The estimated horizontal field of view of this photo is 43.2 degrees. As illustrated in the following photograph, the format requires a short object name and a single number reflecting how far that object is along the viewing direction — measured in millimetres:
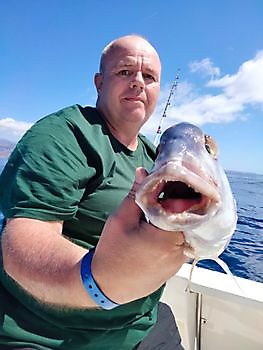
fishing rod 3653
